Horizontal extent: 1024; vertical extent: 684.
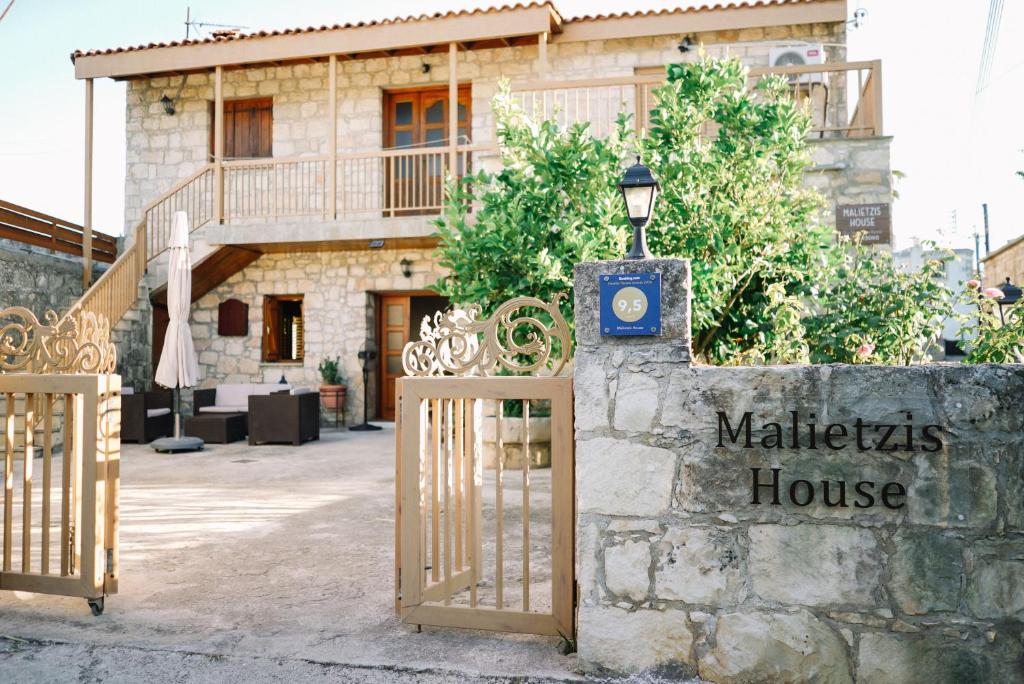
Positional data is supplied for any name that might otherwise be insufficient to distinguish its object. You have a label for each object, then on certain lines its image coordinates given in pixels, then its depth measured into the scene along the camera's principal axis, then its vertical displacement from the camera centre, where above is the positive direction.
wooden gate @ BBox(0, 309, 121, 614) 3.45 -0.38
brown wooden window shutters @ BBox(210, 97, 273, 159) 12.38 +3.85
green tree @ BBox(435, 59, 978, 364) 6.13 +1.20
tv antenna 14.84 +6.64
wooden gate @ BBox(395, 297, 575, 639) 3.01 -0.45
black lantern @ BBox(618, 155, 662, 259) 2.94 +0.65
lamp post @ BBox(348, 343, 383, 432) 11.05 -0.10
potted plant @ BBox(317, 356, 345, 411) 11.44 -0.28
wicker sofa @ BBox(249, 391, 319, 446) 9.28 -0.64
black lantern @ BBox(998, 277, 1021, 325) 5.98 +0.60
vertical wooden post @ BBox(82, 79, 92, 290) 11.27 +2.29
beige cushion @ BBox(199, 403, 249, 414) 10.38 -0.60
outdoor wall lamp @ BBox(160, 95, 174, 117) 12.39 +4.21
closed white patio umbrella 8.66 +0.31
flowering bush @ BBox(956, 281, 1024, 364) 3.75 +0.12
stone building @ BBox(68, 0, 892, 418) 10.29 +3.54
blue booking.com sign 2.73 +0.22
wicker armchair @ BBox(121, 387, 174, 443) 9.53 -0.66
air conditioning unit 9.53 +3.89
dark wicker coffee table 9.61 -0.77
